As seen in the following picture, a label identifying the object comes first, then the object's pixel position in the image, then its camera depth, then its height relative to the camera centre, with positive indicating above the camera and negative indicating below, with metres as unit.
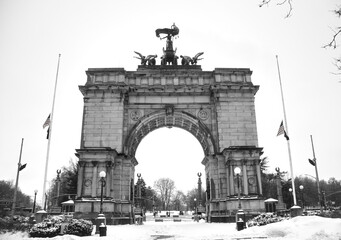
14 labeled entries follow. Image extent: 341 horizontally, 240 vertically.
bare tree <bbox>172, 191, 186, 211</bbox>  118.16 +3.88
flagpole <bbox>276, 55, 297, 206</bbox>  22.66 +4.82
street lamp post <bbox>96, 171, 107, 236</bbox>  15.66 -0.67
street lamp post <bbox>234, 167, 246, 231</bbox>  17.59 -0.59
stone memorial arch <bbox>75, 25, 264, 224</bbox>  25.75 +7.91
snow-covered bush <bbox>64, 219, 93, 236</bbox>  15.70 -0.84
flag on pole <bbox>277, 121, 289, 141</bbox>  23.67 +5.78
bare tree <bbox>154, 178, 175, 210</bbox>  111.94 +7.73
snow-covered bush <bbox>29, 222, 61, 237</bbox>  15.03 -0.88
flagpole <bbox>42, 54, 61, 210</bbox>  23.51 +4.69
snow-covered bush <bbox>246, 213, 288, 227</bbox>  18.56 -0.62
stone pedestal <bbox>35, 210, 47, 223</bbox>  21.52 -0.27
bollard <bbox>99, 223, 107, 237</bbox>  15.65 -0.95
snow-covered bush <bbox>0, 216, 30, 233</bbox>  15.29 -0.75
